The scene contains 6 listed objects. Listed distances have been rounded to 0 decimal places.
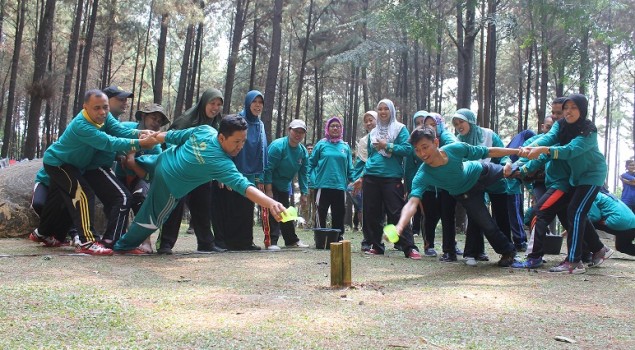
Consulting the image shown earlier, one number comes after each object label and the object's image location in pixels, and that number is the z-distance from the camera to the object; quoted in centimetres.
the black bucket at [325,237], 718
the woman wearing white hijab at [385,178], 670
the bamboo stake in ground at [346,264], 403
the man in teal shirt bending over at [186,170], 491
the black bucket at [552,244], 673
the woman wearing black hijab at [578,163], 528
